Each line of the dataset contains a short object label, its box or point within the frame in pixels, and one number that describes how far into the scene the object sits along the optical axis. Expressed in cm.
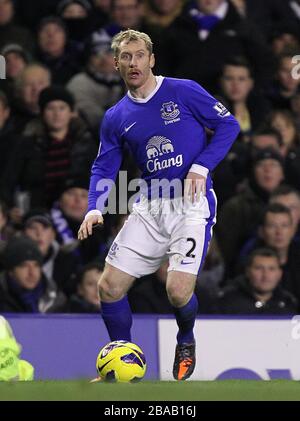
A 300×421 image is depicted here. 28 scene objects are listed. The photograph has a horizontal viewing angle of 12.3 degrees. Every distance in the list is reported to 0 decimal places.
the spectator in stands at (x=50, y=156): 1270
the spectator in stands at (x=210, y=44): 1338
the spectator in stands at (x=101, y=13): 1395
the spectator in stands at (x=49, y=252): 1215
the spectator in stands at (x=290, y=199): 1263
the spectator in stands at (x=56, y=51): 1352
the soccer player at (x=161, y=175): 904
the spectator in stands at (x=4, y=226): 1228
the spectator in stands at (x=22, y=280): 1165
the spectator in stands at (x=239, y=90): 1318
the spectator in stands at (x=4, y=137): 1282
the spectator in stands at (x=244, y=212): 1256
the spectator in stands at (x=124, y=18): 1375
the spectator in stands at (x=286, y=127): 1326
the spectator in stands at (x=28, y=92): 1309
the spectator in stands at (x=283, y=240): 1221
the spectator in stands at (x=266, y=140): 1287
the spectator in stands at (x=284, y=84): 1342
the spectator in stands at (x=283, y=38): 1395
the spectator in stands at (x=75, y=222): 1244
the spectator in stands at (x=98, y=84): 1334
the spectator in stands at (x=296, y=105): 1346
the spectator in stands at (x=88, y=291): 1171
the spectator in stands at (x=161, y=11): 1386
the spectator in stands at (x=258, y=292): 1177
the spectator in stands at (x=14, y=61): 1332
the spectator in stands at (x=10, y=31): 1370
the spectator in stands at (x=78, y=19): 1388
